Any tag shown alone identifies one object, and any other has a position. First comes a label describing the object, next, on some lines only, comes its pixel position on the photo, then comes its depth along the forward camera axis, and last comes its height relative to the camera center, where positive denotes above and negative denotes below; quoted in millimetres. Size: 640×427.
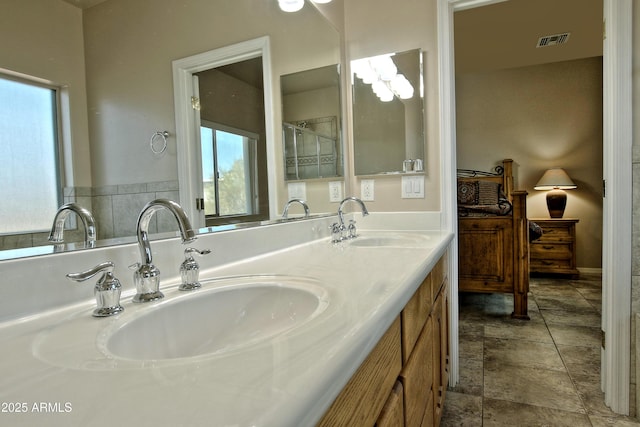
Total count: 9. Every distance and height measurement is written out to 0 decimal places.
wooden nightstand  4242 -670
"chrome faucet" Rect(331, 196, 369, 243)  1710 -151
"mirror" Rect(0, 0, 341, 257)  674 +254
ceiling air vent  3406 +1411
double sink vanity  338 -185
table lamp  4370 +51
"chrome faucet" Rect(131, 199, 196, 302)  710 -99
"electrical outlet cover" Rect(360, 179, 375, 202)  2162 +39
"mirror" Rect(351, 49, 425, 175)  2020 +469
